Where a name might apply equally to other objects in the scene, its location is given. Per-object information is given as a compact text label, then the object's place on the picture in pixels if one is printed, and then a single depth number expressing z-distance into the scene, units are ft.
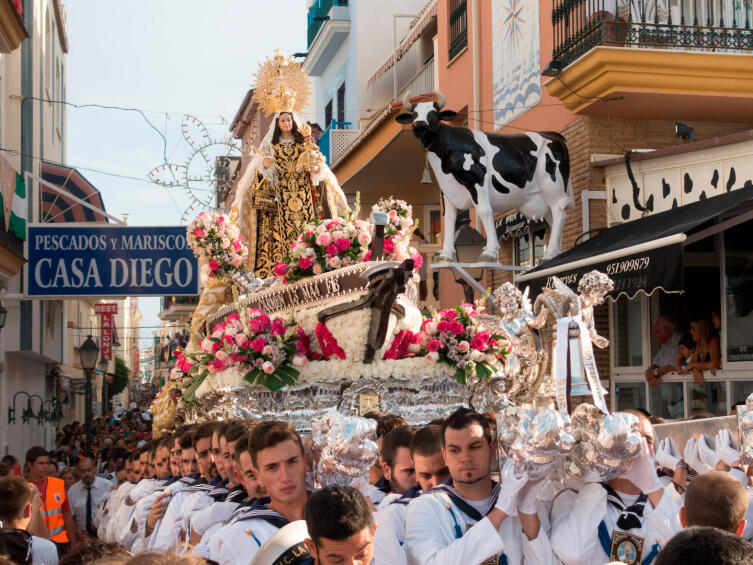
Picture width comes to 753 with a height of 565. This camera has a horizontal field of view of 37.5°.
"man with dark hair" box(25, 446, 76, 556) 30.37
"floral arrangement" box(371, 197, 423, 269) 31.86
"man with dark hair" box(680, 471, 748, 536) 11.94
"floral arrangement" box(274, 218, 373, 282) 31.83
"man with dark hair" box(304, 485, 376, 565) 11.62
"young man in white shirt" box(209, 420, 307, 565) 14.89
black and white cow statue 42.91
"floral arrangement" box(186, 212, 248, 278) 39.32
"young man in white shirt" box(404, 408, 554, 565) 13.52
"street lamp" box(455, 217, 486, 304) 40.22
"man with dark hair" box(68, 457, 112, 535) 38.40
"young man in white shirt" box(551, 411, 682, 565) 13.79
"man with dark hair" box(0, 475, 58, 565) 17.88
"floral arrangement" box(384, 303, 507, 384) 30.78
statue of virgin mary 40.14
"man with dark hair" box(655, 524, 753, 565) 7.76
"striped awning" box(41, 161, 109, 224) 68.57
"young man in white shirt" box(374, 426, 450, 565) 15.07
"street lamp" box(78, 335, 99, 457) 58.03
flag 51.16
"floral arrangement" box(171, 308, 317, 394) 30.48
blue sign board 50.44
